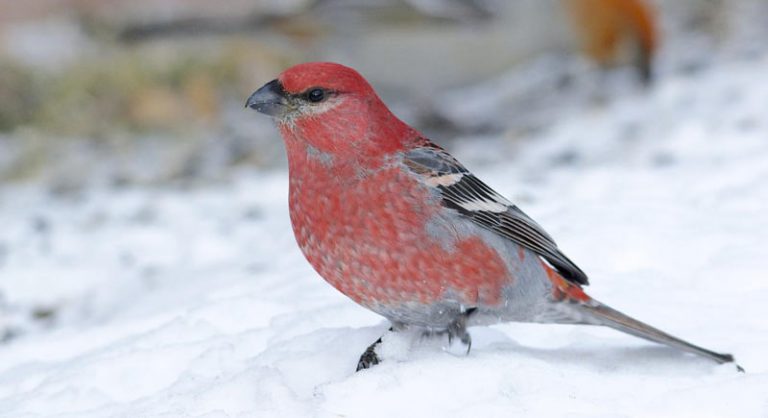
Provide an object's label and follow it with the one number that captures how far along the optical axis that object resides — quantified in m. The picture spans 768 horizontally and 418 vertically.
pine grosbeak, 5.16
